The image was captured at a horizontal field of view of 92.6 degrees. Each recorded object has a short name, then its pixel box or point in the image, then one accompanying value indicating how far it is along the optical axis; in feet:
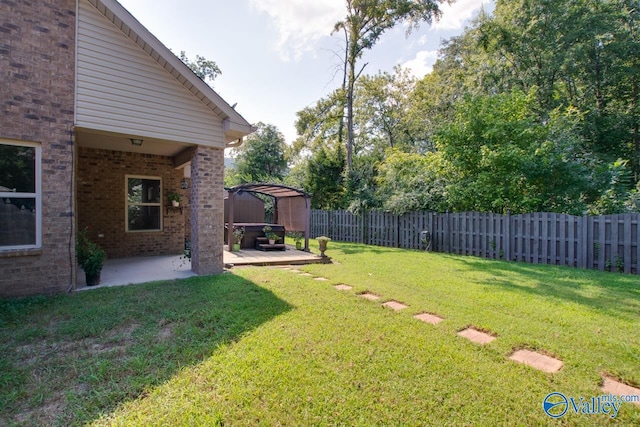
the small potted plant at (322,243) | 28.69
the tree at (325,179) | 59.16
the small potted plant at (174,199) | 30.04
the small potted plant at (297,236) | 36.46
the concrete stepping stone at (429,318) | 13.25
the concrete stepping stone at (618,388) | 8.27
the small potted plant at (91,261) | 18.66
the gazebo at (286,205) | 32.83
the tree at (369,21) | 51.88
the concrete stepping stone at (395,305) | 14.91
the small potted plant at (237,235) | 35.78
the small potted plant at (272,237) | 34.76
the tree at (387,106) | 80.07
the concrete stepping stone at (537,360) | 9.51
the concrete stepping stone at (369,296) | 16.51
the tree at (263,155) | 93.66
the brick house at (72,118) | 16.05
